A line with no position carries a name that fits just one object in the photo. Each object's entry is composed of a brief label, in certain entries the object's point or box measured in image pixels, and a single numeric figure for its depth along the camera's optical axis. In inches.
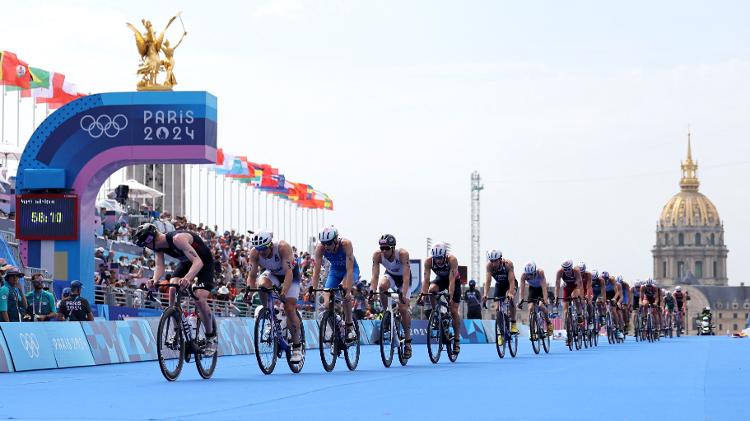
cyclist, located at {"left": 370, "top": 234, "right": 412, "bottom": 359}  798.5
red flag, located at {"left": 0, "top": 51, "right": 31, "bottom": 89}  1676.9
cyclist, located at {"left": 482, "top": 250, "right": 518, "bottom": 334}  964.2
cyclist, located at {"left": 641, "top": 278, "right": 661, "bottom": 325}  1660.9
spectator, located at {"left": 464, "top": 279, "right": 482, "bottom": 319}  1553.9
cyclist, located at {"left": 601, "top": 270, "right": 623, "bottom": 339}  1439.5
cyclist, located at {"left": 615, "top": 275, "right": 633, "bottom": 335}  1555.1
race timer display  1248.8
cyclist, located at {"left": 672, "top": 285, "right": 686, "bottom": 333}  1973.4
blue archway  1241.4
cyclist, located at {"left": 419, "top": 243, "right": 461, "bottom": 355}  850.1
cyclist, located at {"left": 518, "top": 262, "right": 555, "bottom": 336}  1027.3
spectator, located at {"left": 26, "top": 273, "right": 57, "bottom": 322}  901.8
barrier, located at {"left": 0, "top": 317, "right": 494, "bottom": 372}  768.3
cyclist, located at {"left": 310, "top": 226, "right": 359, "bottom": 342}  725.9
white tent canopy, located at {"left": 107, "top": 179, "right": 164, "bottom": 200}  2131.8
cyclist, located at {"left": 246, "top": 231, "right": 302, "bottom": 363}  689.6
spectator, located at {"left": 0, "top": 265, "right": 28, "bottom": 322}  848.2
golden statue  1273.4
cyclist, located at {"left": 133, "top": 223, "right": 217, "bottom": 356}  618.8
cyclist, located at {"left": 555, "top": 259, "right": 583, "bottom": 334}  1153.4
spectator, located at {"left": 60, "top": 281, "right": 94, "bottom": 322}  917.2
